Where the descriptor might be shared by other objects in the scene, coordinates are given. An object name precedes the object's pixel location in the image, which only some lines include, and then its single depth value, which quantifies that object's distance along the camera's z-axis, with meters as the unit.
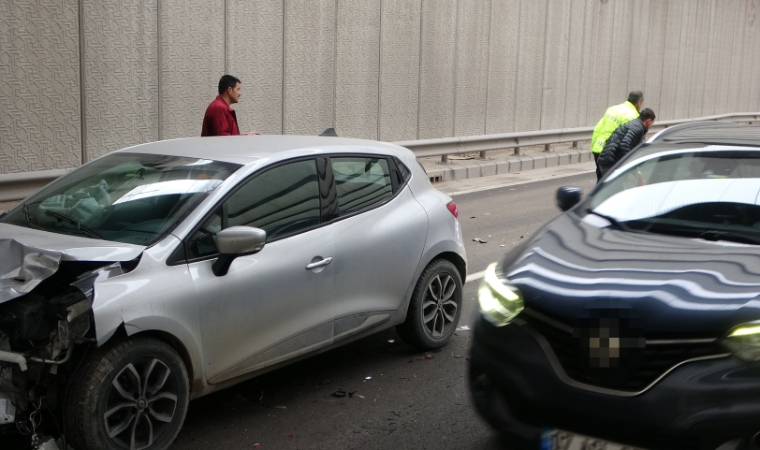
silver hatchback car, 4.25
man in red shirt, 10.00
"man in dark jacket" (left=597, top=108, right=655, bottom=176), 10.71
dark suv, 3.53
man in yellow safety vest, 11.54
